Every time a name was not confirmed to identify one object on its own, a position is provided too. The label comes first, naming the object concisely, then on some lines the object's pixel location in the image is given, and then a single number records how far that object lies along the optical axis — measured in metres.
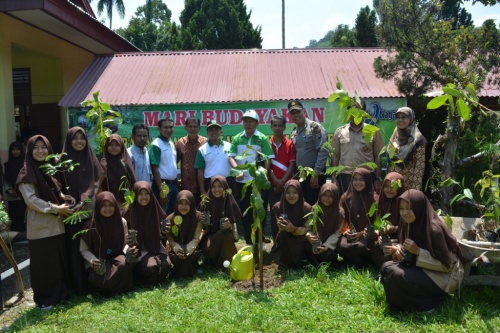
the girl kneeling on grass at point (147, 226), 4.53
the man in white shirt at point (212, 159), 5.51
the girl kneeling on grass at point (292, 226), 4.70
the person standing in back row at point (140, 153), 5.36
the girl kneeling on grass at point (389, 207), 4.35
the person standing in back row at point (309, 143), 5.38
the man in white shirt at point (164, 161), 5.54
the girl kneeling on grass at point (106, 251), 4.18
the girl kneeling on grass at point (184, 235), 4.69
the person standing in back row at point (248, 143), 5.36
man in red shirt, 5.43
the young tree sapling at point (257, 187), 4.04
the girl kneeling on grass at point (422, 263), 3.55
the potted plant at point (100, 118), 4.40
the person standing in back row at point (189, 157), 5.71
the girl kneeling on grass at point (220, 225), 4.89
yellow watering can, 4.44
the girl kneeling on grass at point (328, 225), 4.63
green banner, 7.49
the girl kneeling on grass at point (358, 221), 4.54
